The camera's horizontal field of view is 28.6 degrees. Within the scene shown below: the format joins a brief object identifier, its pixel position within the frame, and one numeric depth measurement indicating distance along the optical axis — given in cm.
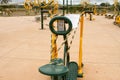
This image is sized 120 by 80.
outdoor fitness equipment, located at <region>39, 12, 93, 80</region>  233
